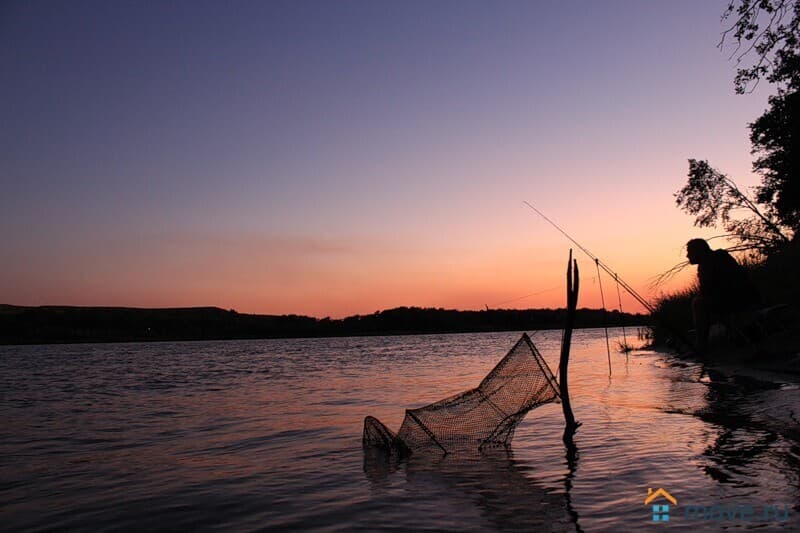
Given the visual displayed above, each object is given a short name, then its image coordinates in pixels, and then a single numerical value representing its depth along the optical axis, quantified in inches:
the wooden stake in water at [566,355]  332.2
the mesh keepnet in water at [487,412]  326.0
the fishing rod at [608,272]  434.3
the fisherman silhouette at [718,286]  521.7
